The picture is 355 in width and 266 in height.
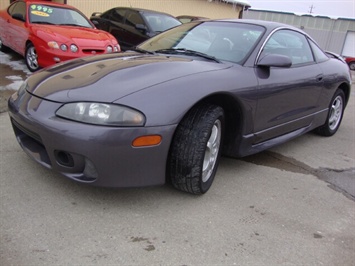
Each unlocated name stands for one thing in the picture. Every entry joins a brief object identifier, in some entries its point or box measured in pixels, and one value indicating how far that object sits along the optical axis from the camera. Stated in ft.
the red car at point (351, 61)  78.79
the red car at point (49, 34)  19.47
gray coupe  7.55
